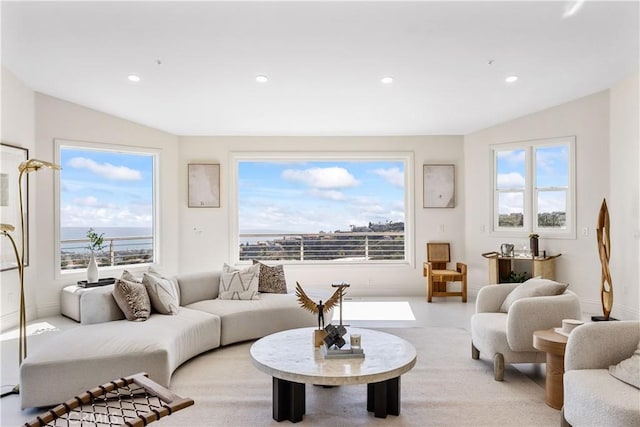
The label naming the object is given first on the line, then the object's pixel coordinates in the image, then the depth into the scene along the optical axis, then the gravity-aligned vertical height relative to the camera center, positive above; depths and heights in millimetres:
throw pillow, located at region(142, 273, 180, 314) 3887 -735
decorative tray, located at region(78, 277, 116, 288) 5478 -887
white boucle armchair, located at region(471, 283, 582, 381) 3150 -844
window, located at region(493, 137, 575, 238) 5914 +388
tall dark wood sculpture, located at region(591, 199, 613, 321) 4812 -457
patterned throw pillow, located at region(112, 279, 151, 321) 3641 -734
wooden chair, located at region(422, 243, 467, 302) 6355 -875
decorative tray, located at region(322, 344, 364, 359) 2793 -909
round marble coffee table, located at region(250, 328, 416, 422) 2508 -938
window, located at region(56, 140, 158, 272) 5910 +166
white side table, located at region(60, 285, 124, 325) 3668 -792
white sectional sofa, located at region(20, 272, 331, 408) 2803 -961
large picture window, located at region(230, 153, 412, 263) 7172 +117
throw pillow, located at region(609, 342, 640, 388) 2170 -817
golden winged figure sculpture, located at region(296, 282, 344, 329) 3126 -674
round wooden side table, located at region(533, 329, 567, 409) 2783 -987
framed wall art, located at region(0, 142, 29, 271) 4781 +183
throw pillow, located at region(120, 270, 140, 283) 3877 -568
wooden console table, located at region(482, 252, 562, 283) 5777 -728
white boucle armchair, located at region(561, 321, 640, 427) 2047 -869
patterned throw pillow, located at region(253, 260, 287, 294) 4910 -757
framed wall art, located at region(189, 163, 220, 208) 6984 +483
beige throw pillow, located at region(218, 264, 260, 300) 4598 -755
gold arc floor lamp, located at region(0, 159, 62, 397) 3236 +359
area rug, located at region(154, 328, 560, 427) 2664 -1272
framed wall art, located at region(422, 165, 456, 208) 6953 +460
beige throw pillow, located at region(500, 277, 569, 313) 3420 -617
